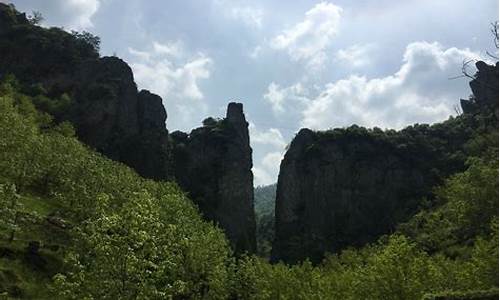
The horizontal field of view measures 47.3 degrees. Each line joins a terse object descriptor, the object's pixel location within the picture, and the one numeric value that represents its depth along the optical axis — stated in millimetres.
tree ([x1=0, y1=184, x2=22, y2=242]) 39281
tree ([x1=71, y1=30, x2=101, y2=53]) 191875
